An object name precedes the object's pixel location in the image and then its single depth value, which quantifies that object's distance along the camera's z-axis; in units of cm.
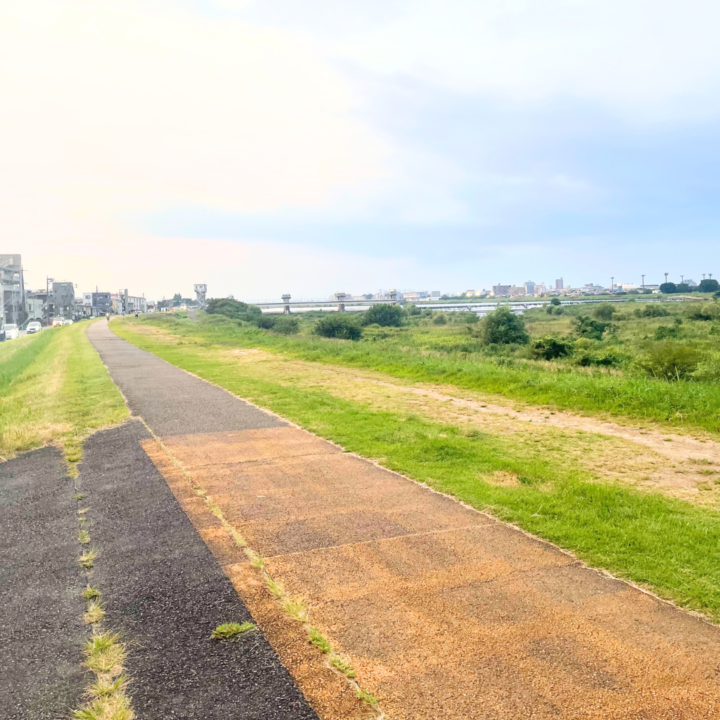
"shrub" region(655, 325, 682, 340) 3688
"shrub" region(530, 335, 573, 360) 2617
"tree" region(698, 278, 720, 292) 15075
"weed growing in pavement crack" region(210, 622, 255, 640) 383
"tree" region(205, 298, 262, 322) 9871
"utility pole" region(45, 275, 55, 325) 11702
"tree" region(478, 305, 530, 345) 3706
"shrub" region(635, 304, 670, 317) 6106
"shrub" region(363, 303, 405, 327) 7469
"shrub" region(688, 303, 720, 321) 5142
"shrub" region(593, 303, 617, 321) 6297
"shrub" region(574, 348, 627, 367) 2009
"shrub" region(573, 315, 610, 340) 4262
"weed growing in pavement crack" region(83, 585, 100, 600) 443
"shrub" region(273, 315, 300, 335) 6226
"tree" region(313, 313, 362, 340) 5181
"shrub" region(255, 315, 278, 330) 7561
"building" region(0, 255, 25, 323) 8944
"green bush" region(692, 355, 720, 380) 1479
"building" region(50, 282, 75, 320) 12200
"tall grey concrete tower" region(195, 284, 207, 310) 14750
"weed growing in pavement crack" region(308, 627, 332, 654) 367
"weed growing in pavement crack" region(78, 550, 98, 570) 499
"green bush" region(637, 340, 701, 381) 1571
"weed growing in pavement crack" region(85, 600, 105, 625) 408
